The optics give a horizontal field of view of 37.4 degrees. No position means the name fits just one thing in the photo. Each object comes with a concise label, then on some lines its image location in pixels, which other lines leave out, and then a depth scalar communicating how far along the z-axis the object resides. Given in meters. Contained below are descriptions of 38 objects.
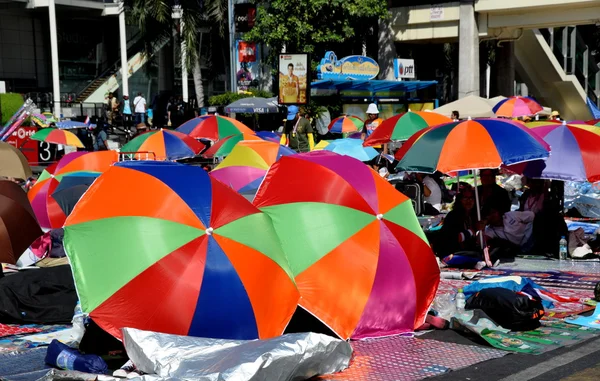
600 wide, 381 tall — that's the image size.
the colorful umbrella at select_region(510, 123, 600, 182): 11.63
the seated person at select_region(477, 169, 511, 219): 12.65
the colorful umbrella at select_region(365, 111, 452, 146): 16.44
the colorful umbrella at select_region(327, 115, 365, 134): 25.94
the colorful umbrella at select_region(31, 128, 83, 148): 22.67
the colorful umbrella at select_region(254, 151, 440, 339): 8.06
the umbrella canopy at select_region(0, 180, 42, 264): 9.38
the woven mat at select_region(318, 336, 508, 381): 7.16
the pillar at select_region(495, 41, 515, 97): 38.03
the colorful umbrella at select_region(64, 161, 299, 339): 7.05
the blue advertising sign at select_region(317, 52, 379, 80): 32.25
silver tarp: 6.48
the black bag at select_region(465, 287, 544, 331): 8.49
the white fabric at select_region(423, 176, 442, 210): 16.50
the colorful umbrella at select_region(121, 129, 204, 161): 17.12
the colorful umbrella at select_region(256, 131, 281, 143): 20.59
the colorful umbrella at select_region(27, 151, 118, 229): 12.84
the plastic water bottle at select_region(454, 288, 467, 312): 8.97
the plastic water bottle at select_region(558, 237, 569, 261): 12.41
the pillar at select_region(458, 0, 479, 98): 33.62
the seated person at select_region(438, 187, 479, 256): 12.32
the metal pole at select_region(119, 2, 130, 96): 38.47
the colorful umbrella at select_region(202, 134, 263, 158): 17.62
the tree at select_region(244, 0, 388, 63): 33.94
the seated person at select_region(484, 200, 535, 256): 12.54
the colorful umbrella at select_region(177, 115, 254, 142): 19.89
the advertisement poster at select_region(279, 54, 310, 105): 22.09
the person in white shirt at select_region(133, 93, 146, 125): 34.75
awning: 30.09
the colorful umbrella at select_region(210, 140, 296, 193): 13.27
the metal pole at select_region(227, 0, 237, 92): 39.97
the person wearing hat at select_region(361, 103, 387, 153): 21.11
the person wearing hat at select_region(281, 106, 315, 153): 17.75
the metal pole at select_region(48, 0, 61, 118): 36.19
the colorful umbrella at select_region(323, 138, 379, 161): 18.50
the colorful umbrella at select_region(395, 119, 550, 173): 11.09
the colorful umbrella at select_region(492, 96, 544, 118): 24.39
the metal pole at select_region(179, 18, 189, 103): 34.69
